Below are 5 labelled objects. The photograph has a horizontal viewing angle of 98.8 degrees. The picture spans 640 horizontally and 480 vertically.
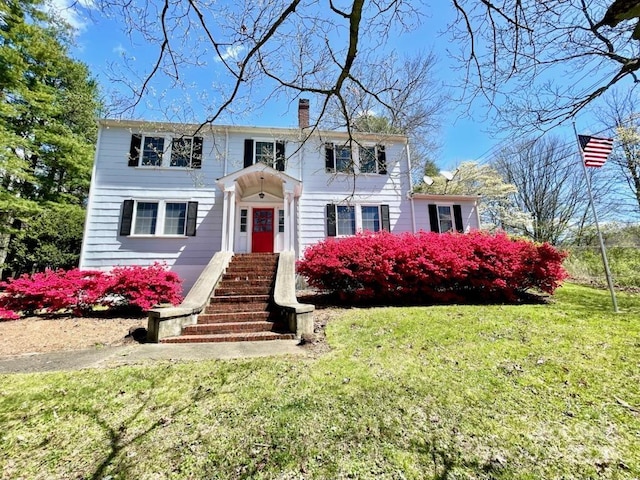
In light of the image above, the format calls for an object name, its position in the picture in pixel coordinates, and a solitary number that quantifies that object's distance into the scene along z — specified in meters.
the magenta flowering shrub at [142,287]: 6.86
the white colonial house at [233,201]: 9.70
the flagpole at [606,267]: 6.10
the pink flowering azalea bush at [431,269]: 7.03
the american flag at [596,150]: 6.51
